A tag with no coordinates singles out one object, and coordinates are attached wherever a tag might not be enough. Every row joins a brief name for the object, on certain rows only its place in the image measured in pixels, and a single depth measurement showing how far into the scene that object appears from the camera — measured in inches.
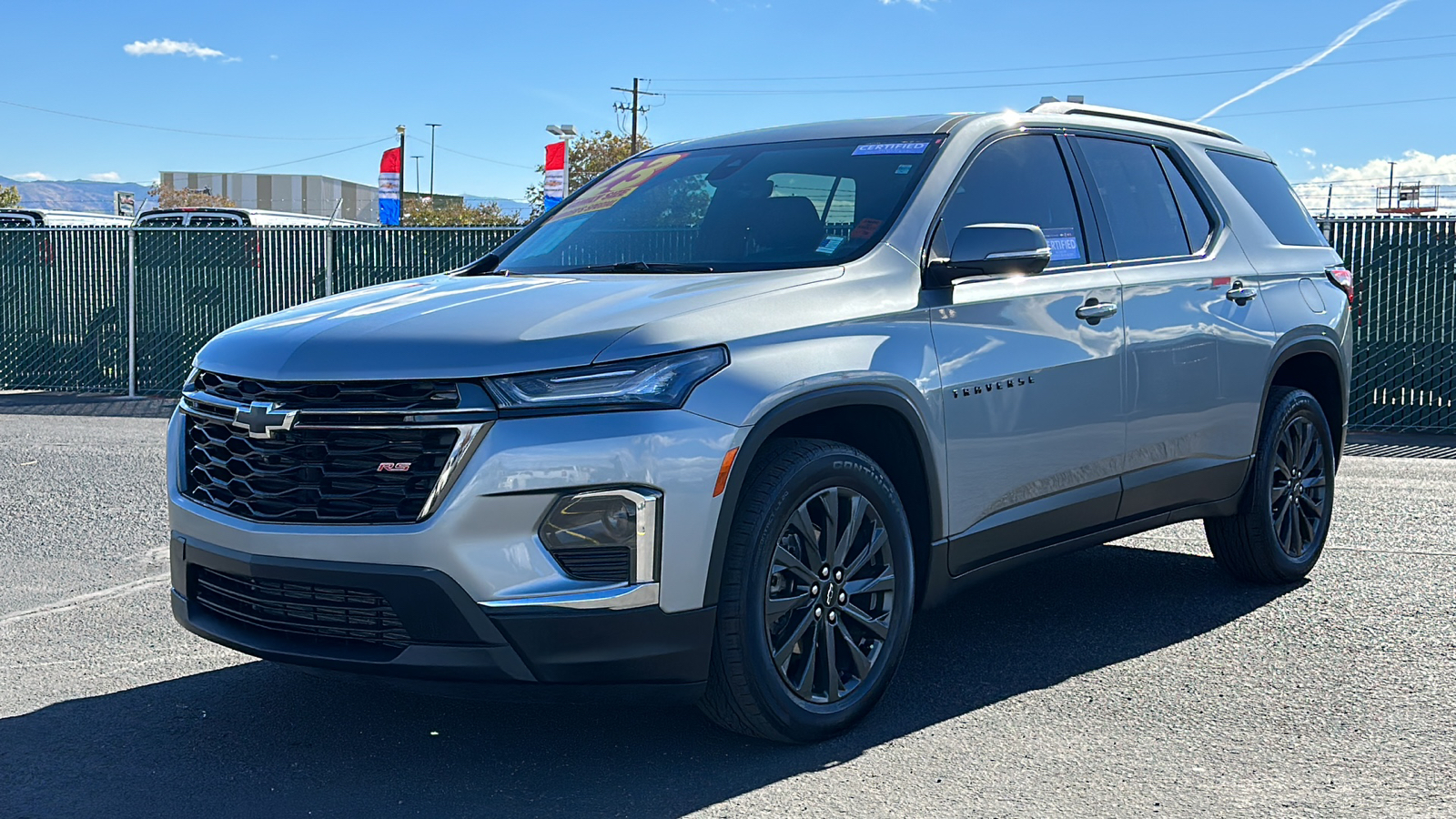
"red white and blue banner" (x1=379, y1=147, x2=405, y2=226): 1381.6
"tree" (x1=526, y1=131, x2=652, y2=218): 3041.3
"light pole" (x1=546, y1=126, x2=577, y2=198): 1375.5
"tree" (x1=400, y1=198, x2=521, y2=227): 3134.8
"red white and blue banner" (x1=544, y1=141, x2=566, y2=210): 1259.8
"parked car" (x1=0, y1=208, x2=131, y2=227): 919.7
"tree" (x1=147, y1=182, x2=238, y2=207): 4033.0
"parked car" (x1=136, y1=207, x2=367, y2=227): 908.0
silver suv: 143.1
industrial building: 4923.7
